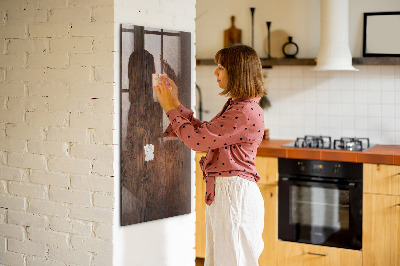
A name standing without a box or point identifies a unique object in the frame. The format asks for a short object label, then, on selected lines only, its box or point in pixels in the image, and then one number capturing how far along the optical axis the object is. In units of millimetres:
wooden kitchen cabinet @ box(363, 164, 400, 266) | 3707
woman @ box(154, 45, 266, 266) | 2502
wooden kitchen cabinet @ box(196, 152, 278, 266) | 4090
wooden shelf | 4184
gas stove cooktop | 4023
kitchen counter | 3719
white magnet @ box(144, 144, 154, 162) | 2898
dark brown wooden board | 2793
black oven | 3852
